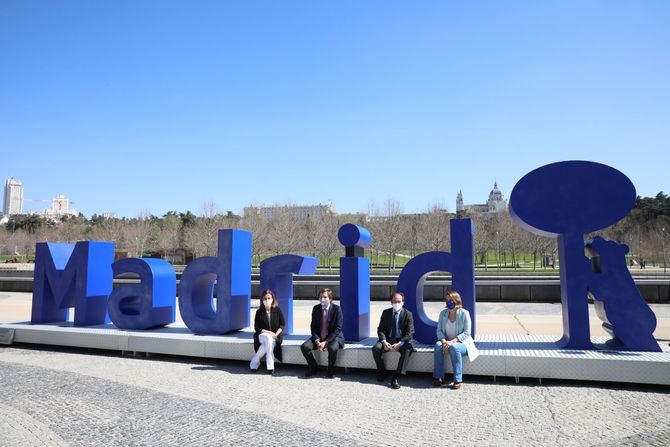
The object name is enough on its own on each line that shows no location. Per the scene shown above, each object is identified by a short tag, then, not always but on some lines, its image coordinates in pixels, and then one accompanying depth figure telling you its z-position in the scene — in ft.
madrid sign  26.43
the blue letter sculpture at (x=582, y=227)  25.75
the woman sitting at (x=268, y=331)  27.68
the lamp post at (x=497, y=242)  154.89
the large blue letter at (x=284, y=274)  31.83
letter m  36.01
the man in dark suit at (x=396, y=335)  25.46
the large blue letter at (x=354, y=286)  29.66
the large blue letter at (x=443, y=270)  27.94
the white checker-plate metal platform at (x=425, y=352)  23.11
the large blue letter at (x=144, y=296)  34.60
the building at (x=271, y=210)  196.96
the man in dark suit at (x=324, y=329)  26.99
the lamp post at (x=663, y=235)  133.69
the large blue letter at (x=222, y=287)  32.60
